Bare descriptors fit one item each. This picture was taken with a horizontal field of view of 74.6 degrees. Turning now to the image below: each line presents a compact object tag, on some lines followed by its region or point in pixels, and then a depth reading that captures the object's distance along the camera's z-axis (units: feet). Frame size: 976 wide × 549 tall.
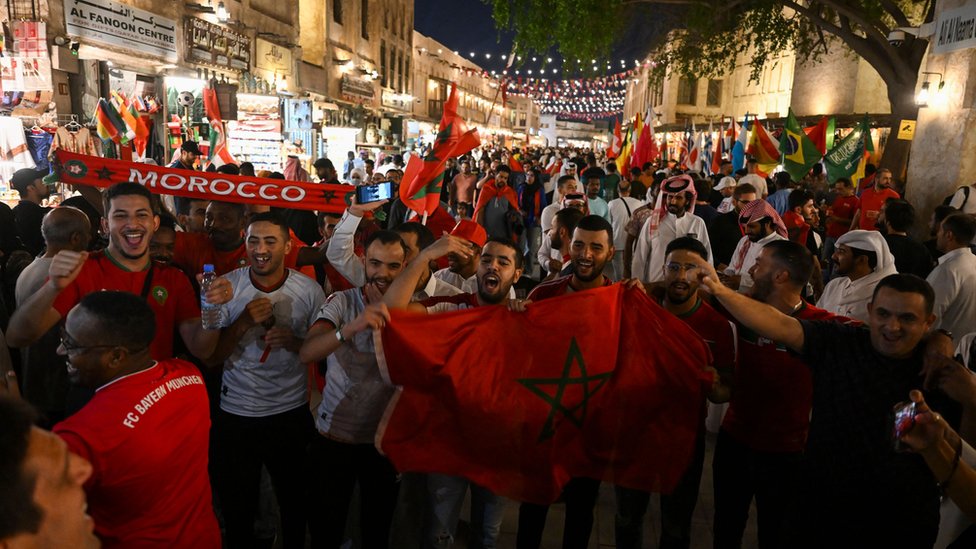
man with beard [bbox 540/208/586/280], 19.13
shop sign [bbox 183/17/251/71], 52.60
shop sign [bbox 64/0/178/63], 39.11
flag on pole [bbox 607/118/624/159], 62.31
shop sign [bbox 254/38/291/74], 66.99
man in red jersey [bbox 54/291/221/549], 7.06
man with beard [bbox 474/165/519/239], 32.73
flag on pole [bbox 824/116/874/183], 39.68
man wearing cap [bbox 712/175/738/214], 32.91
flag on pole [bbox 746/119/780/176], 43.06
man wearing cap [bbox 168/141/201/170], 32.27
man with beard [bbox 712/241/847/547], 11.89
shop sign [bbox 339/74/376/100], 97.40
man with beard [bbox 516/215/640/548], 12.23
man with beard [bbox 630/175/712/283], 23.03
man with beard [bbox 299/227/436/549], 11.51
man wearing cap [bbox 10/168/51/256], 20.63
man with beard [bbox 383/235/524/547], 12.00
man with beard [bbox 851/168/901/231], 30.35
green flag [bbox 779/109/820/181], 39.45
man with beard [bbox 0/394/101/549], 5.24
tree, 49.47
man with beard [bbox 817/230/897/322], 15.55
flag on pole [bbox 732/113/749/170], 56.33
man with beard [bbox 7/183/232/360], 11.10
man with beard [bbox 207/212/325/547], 11.78
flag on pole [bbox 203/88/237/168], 41.09
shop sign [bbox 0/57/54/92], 34.71
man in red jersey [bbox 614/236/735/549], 12.41
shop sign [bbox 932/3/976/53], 32.01
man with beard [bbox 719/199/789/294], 20.11
